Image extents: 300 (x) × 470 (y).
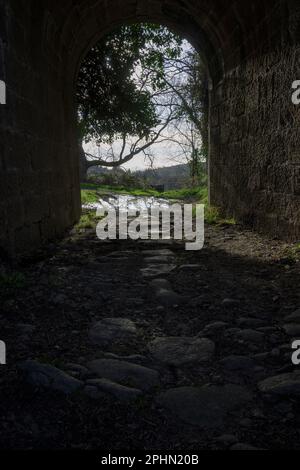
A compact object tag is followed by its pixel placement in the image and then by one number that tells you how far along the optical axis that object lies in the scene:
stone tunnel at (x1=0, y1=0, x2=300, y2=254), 4.07
